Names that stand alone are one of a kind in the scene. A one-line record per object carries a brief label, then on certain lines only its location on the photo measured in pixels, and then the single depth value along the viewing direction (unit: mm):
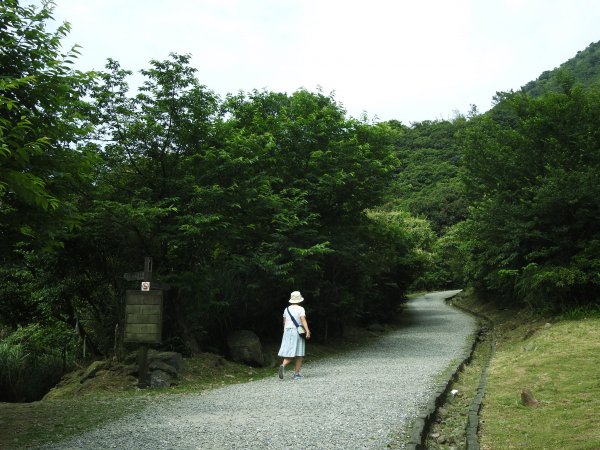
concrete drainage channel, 5649
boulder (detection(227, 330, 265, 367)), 12984
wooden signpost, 10000
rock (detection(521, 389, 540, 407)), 7504
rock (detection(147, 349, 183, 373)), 10391
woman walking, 10789
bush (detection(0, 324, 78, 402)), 12938
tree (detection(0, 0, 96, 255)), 5676
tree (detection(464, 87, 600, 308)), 16422
